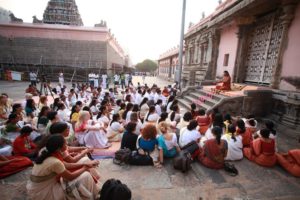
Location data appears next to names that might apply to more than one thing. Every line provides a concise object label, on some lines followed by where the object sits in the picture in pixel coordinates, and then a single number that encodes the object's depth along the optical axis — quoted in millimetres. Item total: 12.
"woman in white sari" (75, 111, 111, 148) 4641
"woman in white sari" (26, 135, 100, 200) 2336
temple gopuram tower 29656
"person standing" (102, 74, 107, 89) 18172
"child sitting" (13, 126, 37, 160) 3758
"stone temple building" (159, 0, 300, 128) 6539
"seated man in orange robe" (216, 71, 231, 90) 8534
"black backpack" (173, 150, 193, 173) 3654
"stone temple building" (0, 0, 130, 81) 22766
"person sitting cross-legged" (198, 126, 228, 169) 3715
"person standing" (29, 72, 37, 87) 16161
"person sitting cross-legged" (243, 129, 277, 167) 3894
